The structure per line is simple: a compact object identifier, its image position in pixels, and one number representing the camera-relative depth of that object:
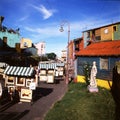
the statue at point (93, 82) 11.93
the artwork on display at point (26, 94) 10.19
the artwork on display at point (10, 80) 10.97
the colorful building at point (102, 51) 13.52
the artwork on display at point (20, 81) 10.84
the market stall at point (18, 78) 10.65
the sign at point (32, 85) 9.97
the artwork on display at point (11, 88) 10.63
